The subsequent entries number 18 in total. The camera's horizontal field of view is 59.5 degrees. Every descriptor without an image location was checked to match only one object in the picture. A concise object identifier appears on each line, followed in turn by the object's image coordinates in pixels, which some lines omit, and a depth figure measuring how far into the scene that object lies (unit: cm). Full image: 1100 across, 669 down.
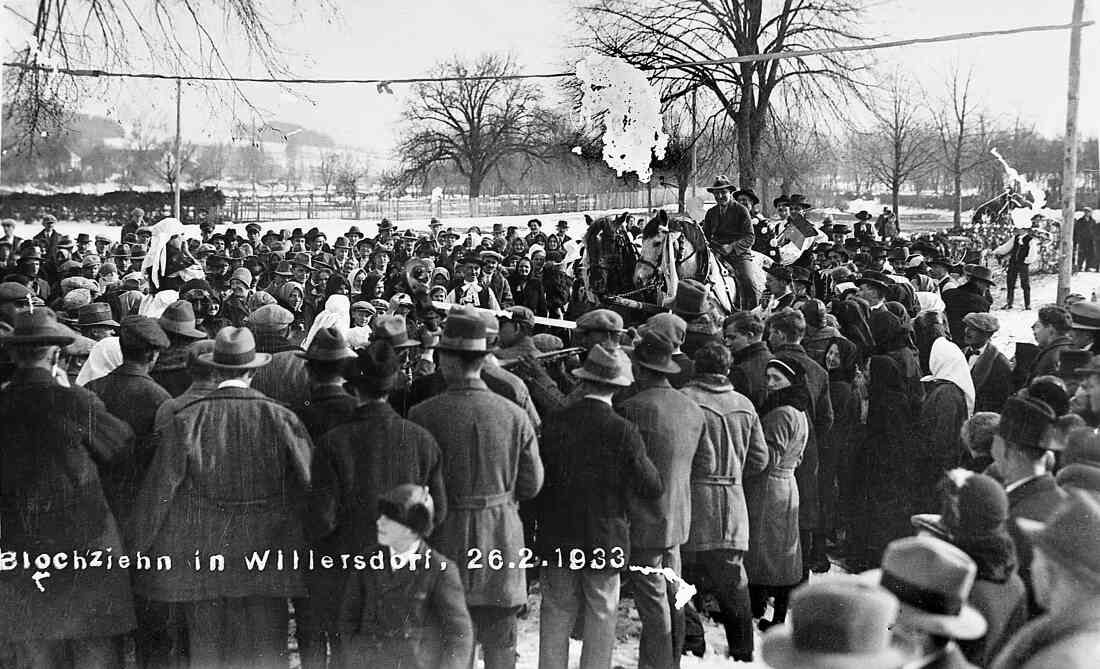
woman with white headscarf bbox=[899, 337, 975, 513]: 570
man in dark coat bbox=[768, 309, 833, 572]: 560
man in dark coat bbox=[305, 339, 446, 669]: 396
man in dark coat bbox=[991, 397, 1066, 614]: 350
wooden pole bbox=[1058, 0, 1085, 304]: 725
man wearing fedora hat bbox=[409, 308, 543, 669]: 415
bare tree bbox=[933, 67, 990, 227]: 955
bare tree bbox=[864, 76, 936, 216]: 1078
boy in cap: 396
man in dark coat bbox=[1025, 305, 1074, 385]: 575
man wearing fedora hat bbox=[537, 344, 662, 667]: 426
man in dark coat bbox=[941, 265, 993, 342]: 838
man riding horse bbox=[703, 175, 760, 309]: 1101
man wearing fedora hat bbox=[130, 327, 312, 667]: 398
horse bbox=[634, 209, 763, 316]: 945
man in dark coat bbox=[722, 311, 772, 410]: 545
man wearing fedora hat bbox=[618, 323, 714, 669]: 457
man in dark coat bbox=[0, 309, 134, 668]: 395
